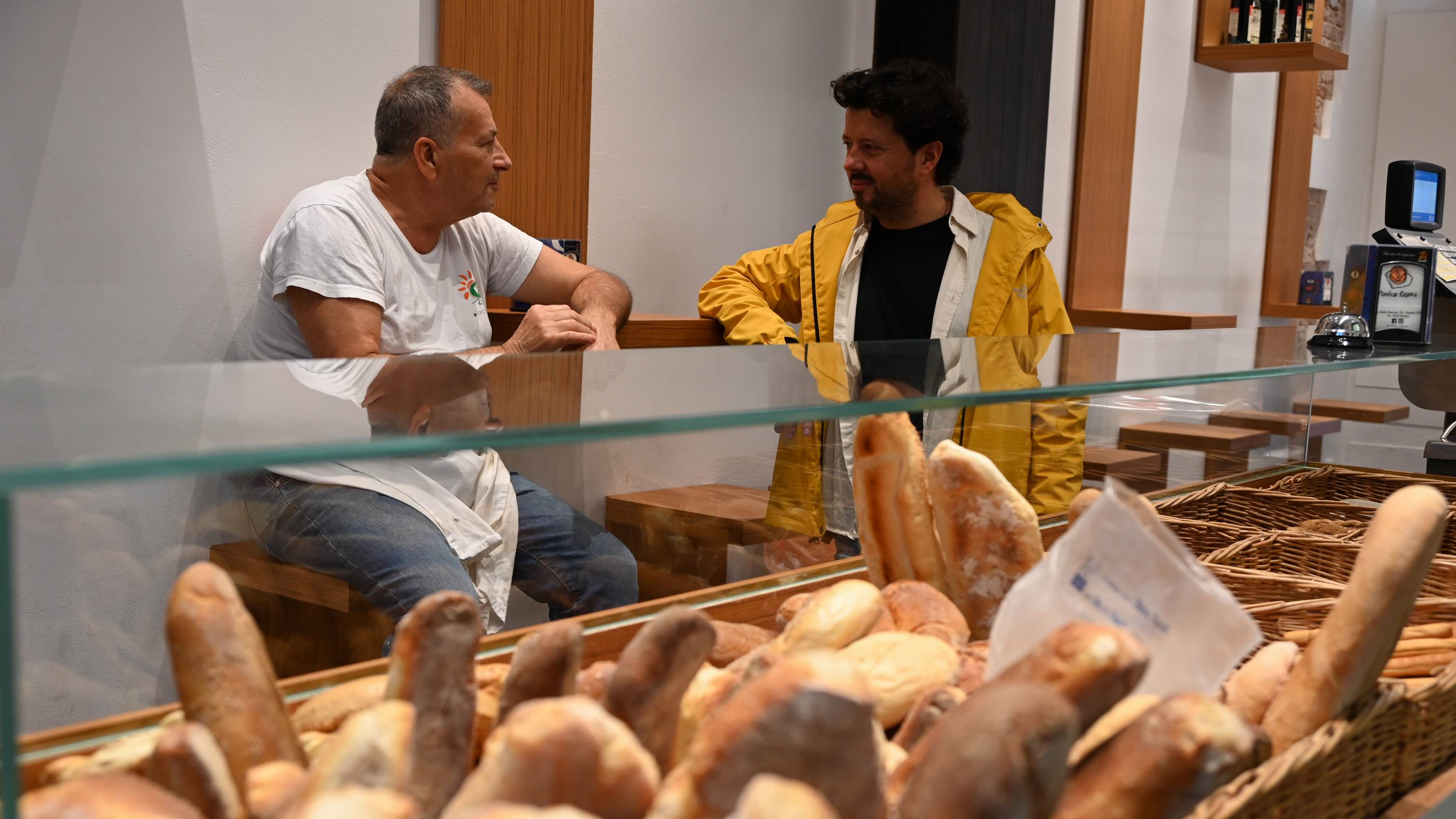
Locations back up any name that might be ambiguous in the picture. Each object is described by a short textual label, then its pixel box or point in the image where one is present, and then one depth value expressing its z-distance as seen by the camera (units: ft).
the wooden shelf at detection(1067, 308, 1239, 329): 14.94
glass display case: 2.05
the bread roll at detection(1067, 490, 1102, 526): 3.26
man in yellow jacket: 9.76
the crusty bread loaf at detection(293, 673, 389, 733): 2.47
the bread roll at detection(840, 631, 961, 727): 2.58
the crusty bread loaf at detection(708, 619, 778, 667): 2.98
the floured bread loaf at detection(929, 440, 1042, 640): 3.14
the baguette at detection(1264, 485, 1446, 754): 2.73
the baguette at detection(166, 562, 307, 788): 2.12
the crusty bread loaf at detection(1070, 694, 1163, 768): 2.24
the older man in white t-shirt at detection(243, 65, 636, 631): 3.96
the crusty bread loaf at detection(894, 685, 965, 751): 2.39
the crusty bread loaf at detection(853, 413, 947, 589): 3.32
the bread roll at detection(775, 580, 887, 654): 2.75
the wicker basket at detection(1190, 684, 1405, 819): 2.29
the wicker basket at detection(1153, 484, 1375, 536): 5.54
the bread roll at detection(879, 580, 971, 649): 2.95
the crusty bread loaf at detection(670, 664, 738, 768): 2.36
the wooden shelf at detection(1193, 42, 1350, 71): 17.69
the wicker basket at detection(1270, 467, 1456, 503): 6.37
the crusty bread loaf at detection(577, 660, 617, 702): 2.52
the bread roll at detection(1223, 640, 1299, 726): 2.84
